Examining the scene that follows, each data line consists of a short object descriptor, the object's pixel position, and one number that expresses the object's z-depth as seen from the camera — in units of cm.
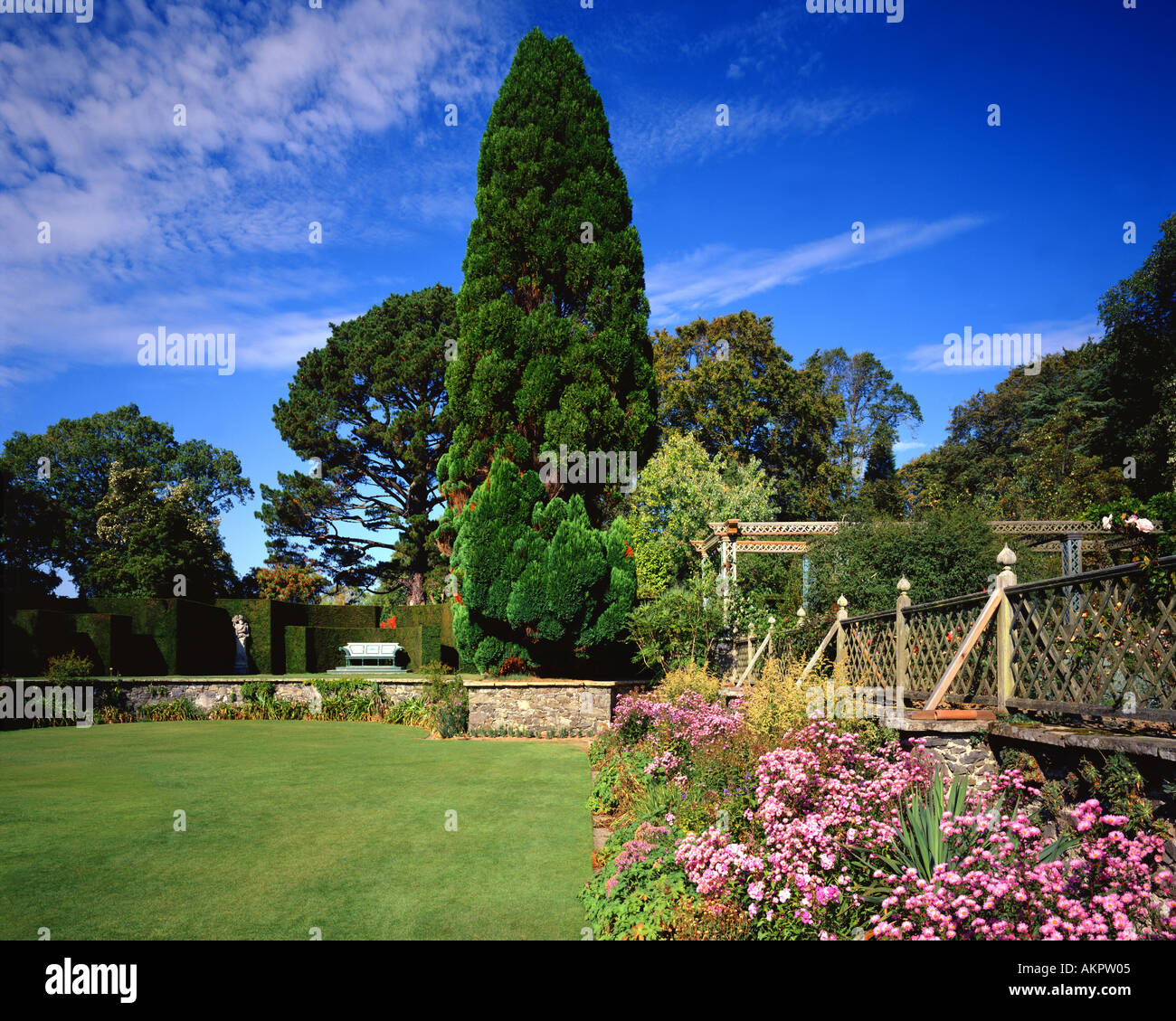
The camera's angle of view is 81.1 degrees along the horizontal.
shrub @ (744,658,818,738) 677
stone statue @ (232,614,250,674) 2281
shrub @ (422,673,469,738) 1310
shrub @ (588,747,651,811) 713
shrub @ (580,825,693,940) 408
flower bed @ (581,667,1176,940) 311
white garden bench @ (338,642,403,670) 2248
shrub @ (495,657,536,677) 1492
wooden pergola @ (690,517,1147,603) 1769
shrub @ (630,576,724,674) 1473
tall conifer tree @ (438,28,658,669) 1425
